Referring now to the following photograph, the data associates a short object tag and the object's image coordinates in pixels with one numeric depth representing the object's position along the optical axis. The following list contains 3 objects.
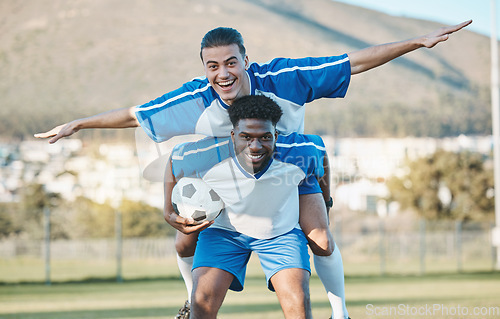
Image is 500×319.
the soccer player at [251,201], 4.75
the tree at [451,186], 35.44
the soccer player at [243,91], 4.85
